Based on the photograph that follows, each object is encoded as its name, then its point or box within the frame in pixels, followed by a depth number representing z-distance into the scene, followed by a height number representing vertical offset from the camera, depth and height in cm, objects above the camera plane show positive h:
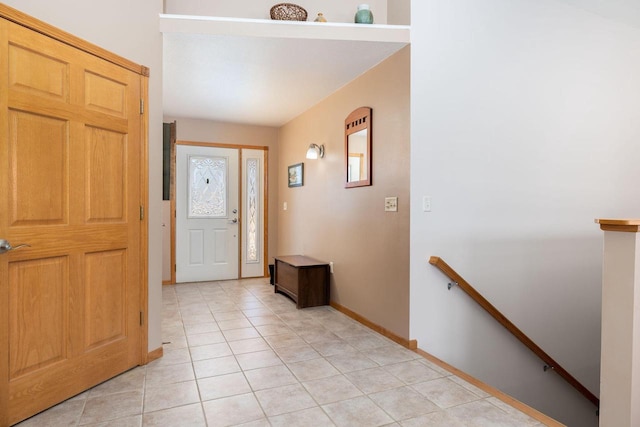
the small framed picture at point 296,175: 510 +45
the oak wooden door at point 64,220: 189 -8
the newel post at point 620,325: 173 -55
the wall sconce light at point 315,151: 448 +67
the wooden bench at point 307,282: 418 -84
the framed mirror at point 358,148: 353 +60
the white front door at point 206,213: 549 -9
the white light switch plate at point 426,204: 303 +3
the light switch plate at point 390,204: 315 +3
